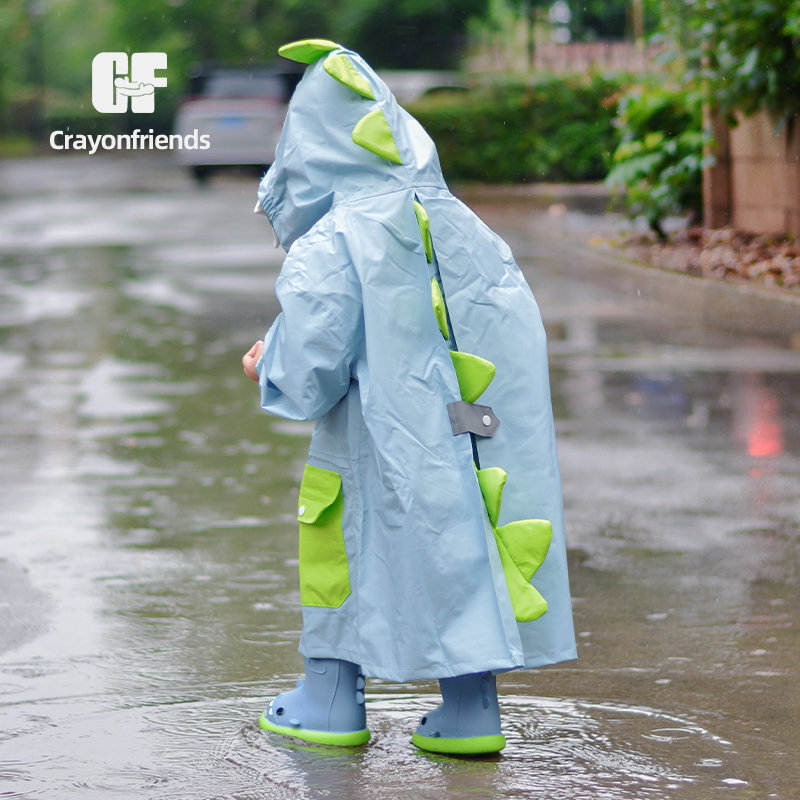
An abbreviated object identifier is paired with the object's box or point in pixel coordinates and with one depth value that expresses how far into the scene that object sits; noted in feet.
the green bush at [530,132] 93.04
